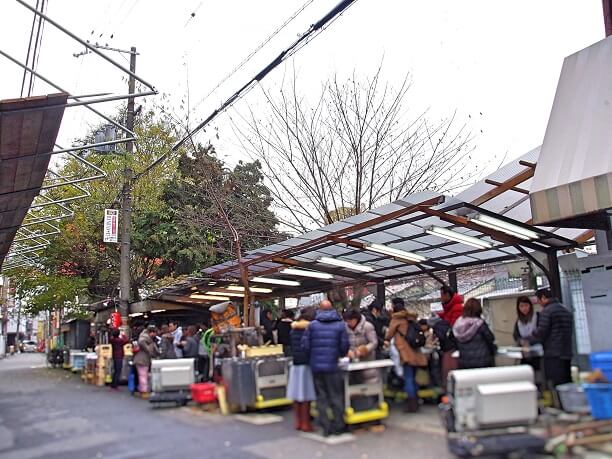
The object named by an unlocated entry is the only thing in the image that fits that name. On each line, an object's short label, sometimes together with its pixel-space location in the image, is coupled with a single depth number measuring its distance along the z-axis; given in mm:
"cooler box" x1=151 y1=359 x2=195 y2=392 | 10047
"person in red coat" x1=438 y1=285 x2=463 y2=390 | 8672
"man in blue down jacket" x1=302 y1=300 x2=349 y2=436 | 6805
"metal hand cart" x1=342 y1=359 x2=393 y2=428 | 7047
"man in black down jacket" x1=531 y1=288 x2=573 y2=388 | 6840
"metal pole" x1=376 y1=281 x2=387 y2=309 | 14016
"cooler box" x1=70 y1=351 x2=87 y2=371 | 18875
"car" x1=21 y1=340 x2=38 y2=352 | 71312
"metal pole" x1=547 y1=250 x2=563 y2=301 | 8922
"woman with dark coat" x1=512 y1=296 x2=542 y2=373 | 7668
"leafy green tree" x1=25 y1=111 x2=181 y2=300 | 23562
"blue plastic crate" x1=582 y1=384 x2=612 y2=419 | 5473
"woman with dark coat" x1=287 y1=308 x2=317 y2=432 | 7199
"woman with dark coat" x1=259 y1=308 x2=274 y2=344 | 12344
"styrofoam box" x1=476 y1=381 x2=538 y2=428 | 5223
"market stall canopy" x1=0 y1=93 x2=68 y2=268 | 7211
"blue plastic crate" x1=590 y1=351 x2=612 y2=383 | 5914
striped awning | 7355
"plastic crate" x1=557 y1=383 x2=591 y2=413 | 5695
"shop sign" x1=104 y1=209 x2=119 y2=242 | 18625
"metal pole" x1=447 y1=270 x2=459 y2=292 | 11727
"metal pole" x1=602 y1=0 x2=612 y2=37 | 10062
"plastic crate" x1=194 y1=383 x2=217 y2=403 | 9383
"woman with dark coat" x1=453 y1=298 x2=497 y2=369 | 6828
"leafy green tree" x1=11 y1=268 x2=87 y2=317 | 22859
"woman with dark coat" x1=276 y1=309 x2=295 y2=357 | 11998
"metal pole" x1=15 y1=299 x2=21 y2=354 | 64162
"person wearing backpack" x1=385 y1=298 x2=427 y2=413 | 7863
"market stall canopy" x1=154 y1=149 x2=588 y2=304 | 8516
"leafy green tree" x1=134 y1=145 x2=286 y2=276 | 19500
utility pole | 17875
